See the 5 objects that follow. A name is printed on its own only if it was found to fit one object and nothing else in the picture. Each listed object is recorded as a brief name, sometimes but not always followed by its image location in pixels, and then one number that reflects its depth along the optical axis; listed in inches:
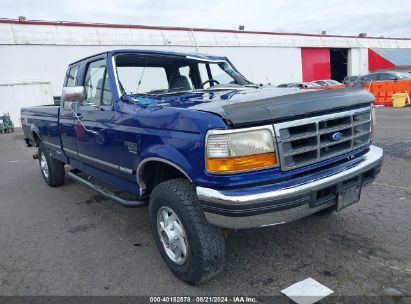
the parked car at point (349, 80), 1001.8
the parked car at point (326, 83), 968.9
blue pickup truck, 100.2
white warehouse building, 790.5
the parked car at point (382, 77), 823.1
